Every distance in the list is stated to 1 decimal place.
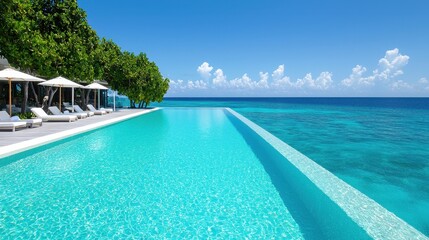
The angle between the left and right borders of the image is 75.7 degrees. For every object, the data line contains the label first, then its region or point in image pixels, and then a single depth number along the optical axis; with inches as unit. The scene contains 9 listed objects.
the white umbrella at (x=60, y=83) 566.9
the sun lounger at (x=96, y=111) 749.9
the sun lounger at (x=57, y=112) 595.9
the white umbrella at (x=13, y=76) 440.1
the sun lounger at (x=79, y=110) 698.4
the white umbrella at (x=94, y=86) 737.5
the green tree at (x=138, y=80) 998.0
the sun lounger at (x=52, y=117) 515.2
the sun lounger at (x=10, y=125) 387.2
